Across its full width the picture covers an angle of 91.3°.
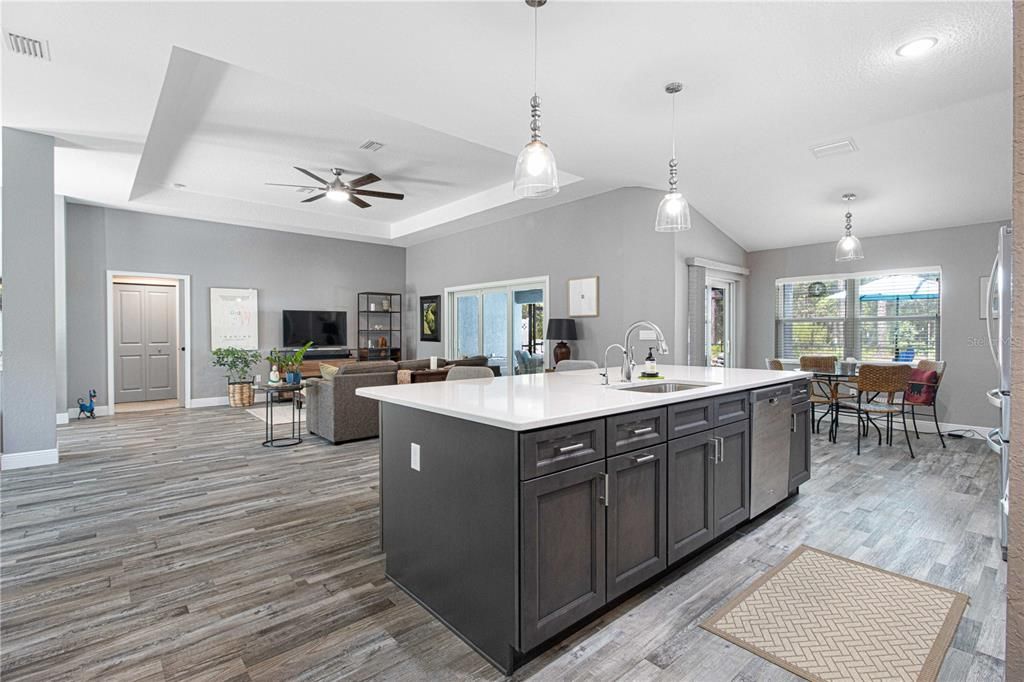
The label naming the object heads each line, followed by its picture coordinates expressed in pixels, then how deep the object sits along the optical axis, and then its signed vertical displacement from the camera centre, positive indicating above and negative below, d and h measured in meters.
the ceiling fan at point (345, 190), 5.63 +1.64
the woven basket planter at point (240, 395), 7.92 -0.97
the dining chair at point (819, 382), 5.88 -0.60
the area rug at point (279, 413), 6.72 -1.14
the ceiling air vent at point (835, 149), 4.25 +1.61
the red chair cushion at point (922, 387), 5.19 -0.57
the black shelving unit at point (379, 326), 9.61 +0.16
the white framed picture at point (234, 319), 8.03 +0.24
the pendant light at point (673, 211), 3.21 +0.80
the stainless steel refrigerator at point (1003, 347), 2.50 -0.07
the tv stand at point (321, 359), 8.52 -0.44
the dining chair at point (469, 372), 3.94 -0.30
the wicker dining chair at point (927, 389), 5.22 -0.58
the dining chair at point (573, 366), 4.51 -0.29
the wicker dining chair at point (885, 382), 4.86 -0.47
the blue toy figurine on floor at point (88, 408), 6.82 -1.01
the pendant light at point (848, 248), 4.99 +0.86
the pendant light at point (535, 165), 2.41 +0.82
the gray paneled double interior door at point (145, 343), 8.27 -0.15
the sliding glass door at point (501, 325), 7.36 +0.15
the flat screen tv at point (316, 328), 8.66 +0.11
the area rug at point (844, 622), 1.89 -1.24
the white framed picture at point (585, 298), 6.22 +0.46
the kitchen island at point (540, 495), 1.82 -0.69
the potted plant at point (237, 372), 7.88 -0.62
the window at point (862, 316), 5.90 +0.22
